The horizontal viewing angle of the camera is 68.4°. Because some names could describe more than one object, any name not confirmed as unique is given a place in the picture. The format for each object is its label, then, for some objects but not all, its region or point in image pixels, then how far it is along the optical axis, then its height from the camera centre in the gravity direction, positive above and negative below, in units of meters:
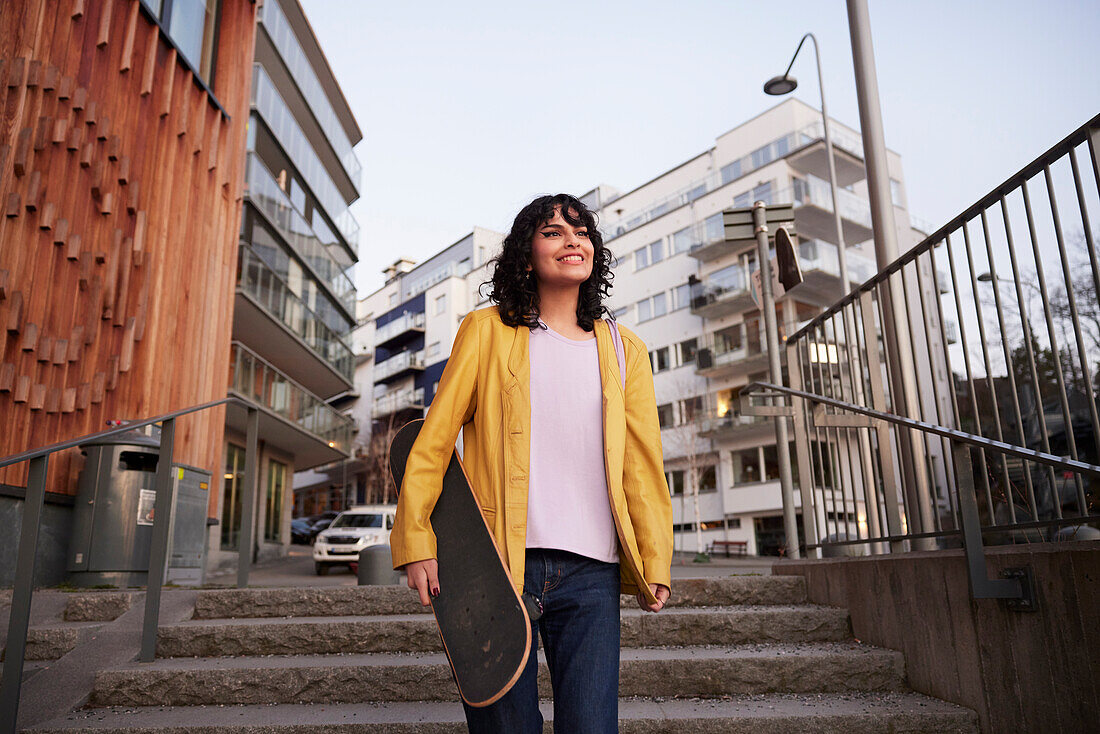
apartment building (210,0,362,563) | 21.98 +9.04
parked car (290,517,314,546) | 41.59 +1.62
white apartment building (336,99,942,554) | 33.56 +12.05
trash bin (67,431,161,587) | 9.41 +0.62
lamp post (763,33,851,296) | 18.98 +10.73
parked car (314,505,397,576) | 19.22 +0.63
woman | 2.16 +0.27
